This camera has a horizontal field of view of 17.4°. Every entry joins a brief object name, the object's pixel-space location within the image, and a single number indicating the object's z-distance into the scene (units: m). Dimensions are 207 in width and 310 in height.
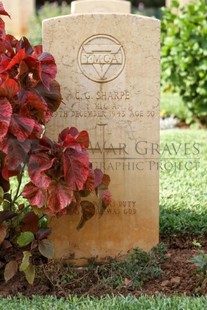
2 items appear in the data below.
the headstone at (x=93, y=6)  5.73
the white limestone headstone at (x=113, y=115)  3.93
